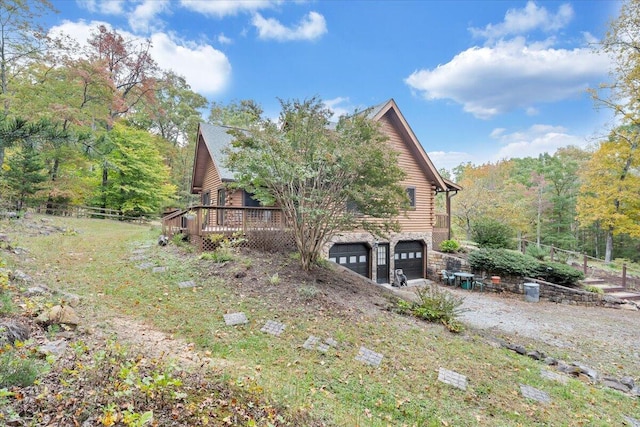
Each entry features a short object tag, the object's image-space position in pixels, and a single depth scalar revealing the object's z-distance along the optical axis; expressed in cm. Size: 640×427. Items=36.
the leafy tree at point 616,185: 1583
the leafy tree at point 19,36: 1319
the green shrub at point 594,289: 1138
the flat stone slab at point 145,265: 762
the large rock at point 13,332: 293
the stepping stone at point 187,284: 656
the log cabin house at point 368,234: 968
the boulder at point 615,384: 511
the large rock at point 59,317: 378
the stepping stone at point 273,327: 502
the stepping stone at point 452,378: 432
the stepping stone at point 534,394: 436
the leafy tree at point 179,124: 2862
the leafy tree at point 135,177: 2070
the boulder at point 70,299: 481
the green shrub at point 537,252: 1474
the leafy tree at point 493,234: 1441
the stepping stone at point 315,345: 469
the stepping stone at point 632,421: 407
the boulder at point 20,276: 515
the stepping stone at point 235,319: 516
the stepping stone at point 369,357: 456
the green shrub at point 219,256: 786
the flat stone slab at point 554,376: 504
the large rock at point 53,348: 294
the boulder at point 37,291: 464
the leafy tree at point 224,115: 3130
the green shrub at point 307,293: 641
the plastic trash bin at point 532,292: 1159
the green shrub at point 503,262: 1231
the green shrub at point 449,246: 1517
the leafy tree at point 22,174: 1490
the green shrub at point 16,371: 225
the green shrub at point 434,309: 657
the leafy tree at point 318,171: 732
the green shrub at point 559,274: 1179
